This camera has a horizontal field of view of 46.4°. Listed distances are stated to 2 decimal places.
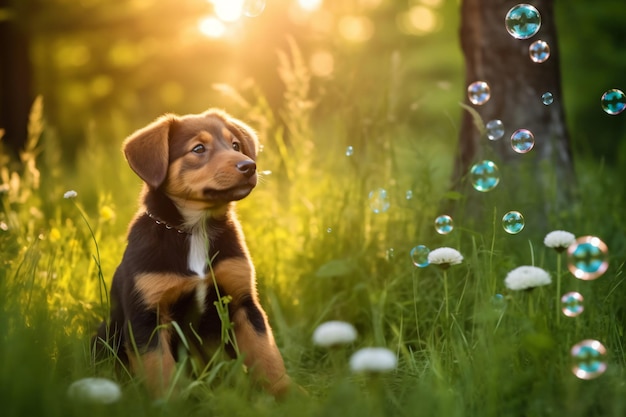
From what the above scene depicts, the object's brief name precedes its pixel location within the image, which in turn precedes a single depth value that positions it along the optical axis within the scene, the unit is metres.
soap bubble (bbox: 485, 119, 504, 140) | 4.02
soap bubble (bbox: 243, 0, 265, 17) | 4.45
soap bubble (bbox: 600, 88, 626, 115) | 3.74
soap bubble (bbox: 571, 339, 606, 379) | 2.41
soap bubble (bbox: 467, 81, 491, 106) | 4.09
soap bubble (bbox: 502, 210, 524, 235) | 3.45
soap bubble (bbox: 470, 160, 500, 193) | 3.59
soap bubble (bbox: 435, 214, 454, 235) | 3.63
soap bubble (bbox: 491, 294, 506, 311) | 2.92
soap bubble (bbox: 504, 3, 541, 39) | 3.83
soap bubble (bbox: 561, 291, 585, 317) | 2.76
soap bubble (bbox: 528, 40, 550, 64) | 3.89
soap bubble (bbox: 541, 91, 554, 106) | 3.81
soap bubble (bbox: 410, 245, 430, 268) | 3.41
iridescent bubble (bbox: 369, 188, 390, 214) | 4.04
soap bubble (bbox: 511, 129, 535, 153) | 3.80
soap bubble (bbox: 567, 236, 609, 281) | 2.79
